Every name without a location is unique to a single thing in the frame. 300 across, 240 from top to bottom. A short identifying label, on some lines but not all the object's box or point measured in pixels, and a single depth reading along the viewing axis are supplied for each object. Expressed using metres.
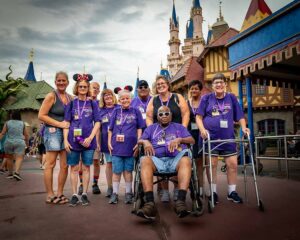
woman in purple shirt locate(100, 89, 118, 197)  4.75
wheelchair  2.93
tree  26.77
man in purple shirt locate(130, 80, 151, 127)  4.41
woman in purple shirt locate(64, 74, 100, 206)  3.71
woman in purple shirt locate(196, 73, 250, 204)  3.61
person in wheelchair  2.72
